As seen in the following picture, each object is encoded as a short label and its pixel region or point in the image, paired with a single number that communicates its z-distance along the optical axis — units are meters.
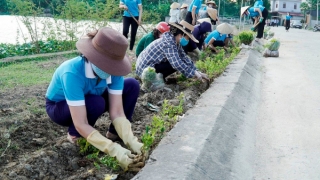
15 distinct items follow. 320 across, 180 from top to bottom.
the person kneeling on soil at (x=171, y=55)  4.32
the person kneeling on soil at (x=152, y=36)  5.26
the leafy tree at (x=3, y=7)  14.55
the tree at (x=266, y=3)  48.56
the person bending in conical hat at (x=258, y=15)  12.72
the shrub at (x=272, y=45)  8.67
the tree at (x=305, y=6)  61.78
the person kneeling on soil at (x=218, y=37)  8.17
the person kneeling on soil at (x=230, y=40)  8.85
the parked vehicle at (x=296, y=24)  54.29
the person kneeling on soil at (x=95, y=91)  2.40
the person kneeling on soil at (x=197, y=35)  6.84
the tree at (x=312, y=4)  59.78
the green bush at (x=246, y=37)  10.20
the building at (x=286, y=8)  78.25
